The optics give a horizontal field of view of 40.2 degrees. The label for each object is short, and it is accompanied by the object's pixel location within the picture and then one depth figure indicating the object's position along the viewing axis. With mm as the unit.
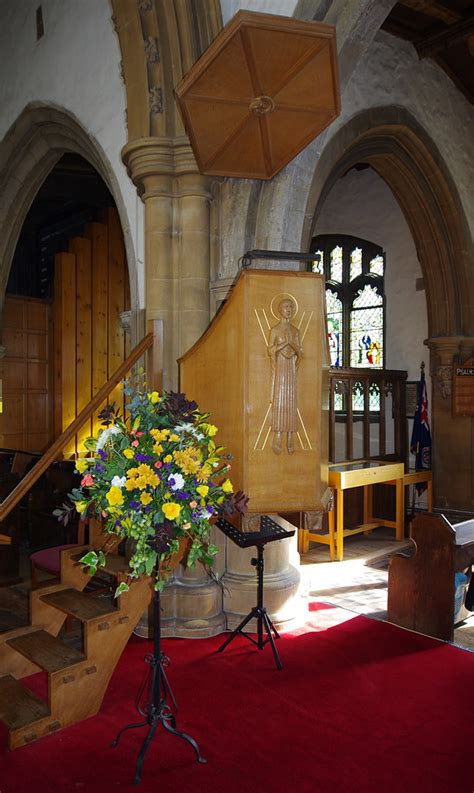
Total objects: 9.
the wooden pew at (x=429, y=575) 3832
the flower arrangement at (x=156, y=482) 2385
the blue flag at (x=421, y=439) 7293
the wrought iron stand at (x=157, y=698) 2541
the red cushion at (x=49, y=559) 3844
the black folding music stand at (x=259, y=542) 3414
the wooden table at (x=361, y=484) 5921
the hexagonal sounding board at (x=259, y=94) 2926
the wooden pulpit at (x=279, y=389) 2799
